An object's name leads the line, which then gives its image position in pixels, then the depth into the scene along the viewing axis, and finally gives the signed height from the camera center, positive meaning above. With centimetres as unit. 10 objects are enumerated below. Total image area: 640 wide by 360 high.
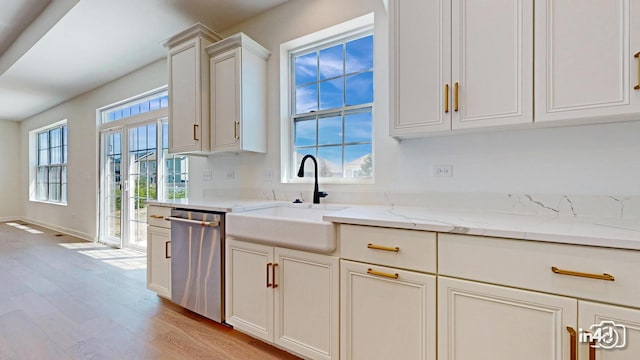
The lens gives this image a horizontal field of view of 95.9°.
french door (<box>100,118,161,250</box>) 411 -2
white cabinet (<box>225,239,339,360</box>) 159 -72
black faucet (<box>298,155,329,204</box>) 231 -12
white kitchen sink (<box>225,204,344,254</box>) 156 -32
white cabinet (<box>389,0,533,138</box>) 140 +60
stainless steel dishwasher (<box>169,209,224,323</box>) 207 -64
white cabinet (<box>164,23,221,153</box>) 269 +86
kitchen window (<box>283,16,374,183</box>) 233 +66
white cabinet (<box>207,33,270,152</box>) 252 +75
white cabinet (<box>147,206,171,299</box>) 249 -65
